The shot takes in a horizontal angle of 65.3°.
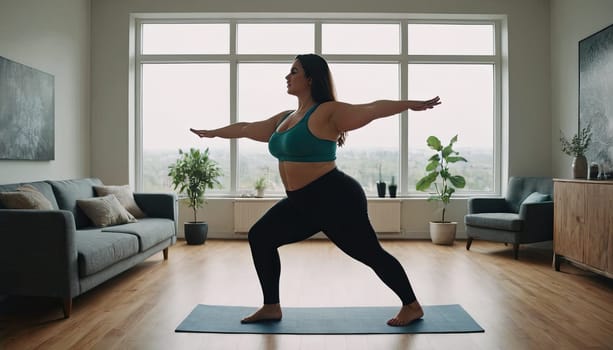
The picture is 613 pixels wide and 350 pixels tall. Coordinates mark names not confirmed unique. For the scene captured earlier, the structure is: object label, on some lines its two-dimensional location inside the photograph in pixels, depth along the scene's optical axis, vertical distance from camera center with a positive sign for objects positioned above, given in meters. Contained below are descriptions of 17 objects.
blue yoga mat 2.60 -0.85
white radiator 6.11 -0.49
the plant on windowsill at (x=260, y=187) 6.25 -0.17
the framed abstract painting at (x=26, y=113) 4.22 +0.58
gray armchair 4.82 -0.44
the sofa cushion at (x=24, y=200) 3.35 -0.19
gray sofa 2.87 -0.51
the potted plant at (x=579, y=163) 4.38 +0.11
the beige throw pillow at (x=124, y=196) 4.74 -0.23
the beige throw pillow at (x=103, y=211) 4.24 -0.34
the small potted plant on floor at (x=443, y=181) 5.79 -0.09
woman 2.45 -0.08
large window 6.39 +1.18
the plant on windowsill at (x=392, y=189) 6.22 -0.19
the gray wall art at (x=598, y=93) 4.60 +0.83
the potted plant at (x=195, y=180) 5.74 -0.08
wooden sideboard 3.62 -0.41
